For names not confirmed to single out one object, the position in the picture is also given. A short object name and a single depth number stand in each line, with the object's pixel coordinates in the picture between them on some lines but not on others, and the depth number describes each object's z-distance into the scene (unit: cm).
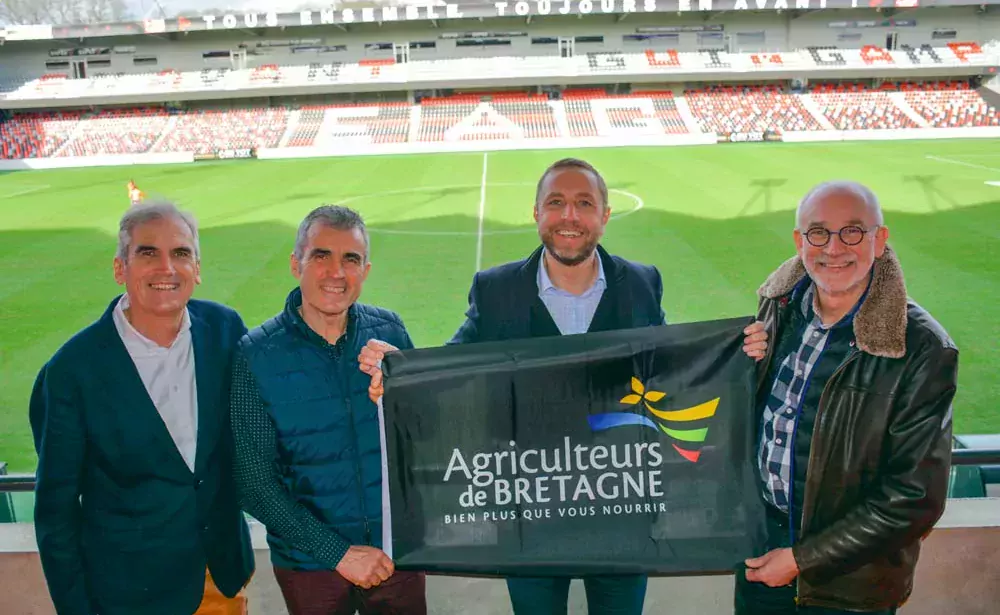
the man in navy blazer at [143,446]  246
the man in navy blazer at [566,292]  287
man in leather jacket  231
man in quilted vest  254
